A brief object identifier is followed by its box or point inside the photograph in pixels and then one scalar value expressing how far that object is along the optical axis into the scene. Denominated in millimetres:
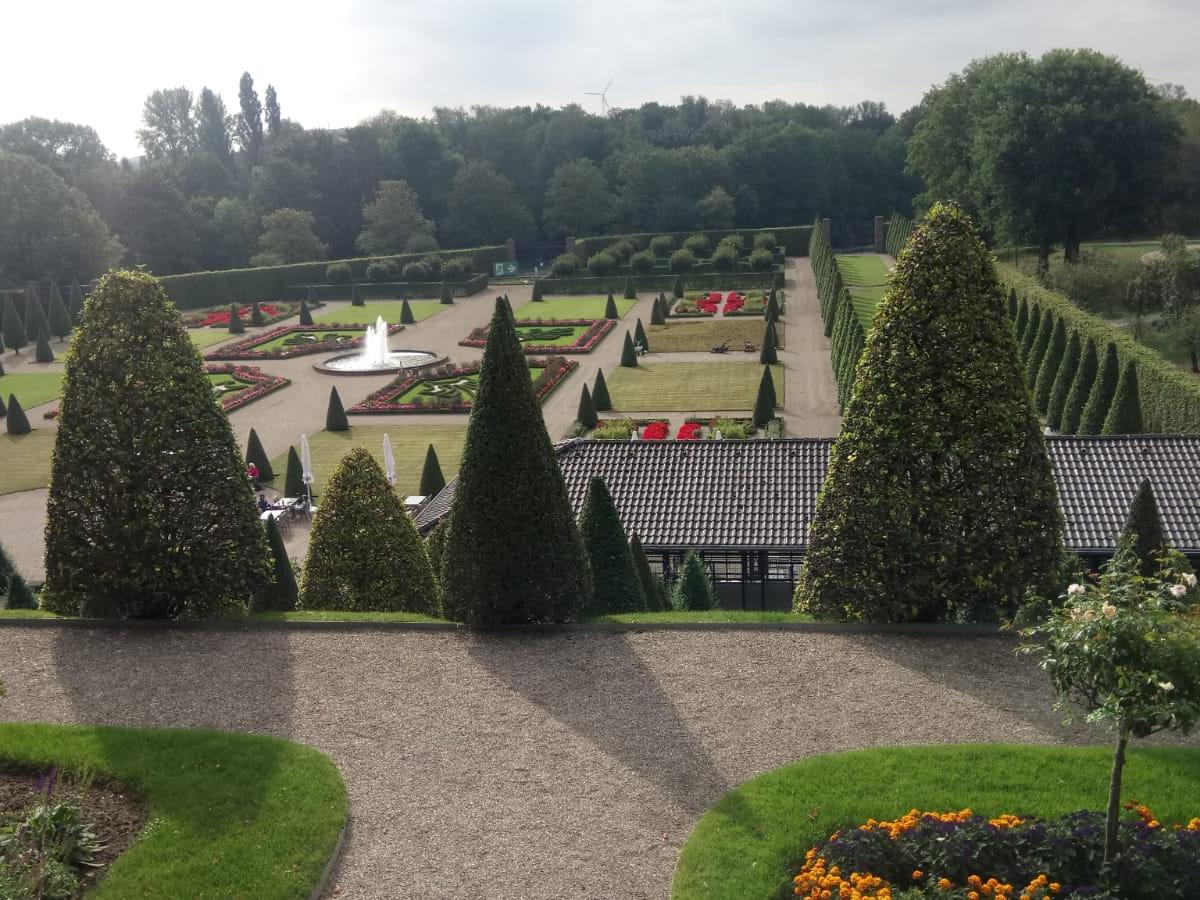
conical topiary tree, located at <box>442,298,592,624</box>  12078
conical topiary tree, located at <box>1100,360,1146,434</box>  24828
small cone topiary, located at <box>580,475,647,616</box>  13844
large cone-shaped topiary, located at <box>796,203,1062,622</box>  11242
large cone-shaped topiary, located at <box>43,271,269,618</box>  12422
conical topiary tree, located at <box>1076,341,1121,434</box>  26062
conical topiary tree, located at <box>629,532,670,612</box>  15398
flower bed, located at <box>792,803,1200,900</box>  7180
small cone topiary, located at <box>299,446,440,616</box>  13766
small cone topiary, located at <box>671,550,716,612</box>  15336
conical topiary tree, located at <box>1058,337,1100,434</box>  27406
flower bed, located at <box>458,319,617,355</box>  46219
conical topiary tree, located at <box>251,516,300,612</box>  14891
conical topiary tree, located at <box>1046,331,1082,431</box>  28734
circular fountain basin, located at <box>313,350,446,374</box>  42812
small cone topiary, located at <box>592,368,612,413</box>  35031
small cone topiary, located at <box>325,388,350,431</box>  33750
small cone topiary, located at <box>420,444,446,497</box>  25641
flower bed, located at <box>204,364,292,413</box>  37750
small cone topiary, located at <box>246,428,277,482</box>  28578
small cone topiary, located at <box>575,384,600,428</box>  32188
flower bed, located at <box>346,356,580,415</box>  35656
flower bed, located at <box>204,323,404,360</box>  47938
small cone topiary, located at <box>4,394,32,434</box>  34438
